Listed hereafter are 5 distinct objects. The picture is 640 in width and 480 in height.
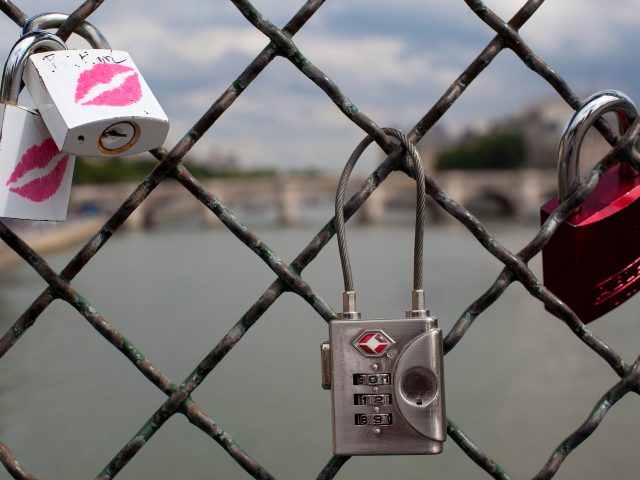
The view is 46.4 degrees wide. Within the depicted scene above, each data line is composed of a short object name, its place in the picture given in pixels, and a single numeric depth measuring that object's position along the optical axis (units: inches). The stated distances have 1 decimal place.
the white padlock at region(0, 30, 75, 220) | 20.4
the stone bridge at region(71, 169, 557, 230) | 689.0
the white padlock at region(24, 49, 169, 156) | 19.1
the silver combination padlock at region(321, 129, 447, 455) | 20.6
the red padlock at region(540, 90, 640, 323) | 24.7
